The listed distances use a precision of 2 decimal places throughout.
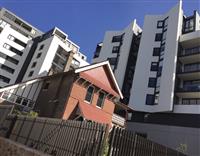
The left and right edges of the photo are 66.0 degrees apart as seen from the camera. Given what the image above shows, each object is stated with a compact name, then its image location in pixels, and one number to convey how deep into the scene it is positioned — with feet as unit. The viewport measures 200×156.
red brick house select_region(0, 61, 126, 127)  53.63
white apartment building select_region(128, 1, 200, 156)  78.36
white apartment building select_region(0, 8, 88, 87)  122.69
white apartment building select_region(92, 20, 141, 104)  103.93
